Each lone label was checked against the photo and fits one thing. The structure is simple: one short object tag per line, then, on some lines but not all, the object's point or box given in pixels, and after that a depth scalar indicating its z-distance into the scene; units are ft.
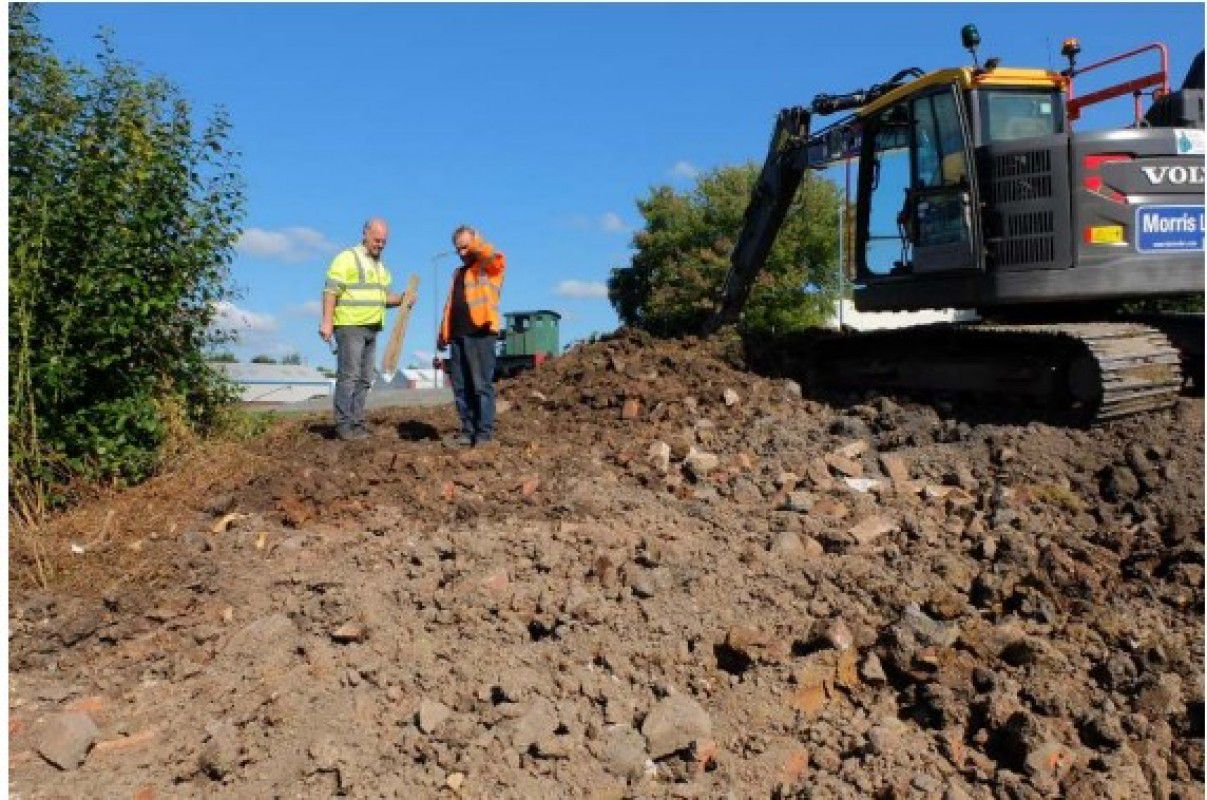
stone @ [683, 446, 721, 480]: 22.63
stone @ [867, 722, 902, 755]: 12.68
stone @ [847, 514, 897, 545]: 18.79
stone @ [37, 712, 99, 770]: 13.28
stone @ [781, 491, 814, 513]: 20.34
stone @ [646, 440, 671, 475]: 23.44
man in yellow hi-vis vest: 26.23
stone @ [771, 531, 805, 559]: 17.89
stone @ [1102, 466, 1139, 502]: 20.67
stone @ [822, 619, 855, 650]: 14.52
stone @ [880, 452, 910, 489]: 22.33
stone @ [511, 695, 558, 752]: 12.75
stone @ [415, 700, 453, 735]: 13.09
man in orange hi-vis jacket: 25.38
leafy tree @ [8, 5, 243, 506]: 21.38
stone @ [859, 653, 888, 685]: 14.02
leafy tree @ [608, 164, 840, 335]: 98.17
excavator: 24.61
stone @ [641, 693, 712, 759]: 12.98
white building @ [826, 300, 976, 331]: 109.09
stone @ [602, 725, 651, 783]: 12.69
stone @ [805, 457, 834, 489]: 22.02
